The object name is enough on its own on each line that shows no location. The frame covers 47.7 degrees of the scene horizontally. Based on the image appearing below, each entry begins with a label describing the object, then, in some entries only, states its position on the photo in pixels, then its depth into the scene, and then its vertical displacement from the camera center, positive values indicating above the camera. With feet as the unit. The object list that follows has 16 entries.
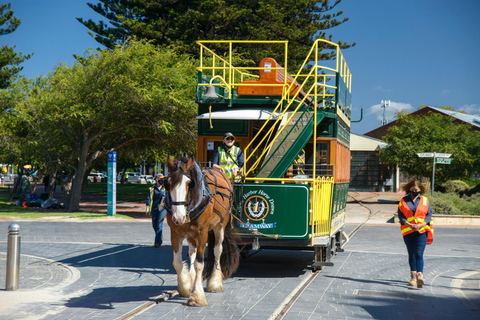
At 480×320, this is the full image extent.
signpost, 76.79 +3.13
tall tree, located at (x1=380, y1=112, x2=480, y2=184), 108.58 +6.54
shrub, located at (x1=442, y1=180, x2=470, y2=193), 107.45 -1.38
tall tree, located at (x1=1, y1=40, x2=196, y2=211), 78.33 +10.41
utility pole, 320.91 +43.80
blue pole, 78.84 -1.37
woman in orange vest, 30.94 -2.77
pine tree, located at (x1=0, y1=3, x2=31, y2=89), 139.46 +30.46
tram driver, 31.58 +0.96
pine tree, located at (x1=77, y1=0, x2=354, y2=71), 120.88 +34.98
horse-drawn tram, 31.42 +1.43
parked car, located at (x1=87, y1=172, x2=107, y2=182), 252.65 -1.51
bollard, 28.17 -4.52
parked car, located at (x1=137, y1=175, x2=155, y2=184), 254.63 -2.35
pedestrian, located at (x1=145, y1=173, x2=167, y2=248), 46.37 -3.35
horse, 23.86 -2.31
